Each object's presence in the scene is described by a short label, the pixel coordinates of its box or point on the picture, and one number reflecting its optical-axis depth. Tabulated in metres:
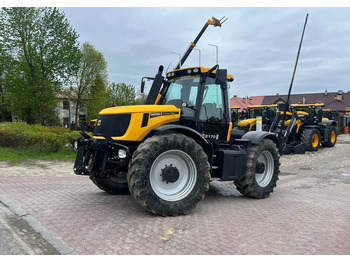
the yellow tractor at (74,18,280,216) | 5.32
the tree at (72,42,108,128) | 44.56
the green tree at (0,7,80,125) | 28.36
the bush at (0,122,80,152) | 13.66
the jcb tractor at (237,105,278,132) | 17.03
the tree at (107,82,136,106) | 57.16
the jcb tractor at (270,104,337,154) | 15.90
